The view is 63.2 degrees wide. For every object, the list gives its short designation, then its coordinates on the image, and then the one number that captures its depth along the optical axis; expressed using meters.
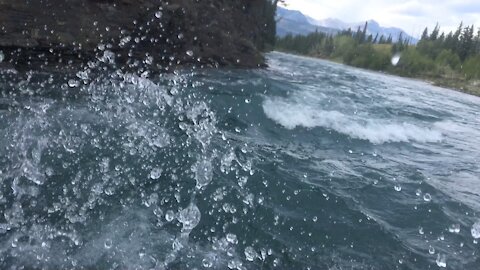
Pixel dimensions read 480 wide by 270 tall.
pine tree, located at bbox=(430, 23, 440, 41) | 152.30
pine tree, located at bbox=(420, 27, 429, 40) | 157.05
